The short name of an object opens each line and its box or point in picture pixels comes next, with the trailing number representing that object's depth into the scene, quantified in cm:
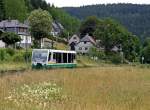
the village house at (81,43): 12850
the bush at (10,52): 6383
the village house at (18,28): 9669
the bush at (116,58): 9500
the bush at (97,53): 9388
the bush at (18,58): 6093
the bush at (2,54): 5912
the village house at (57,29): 13845
